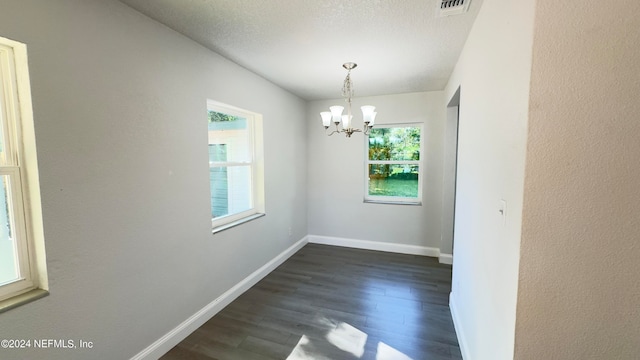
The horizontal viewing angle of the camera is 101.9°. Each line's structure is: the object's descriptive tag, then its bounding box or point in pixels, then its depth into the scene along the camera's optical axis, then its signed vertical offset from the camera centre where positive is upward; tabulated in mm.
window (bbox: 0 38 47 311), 1270 -148
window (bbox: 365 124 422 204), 4074 -60
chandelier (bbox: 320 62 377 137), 2551 +465
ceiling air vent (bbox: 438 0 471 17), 1659 +1014
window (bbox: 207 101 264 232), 2672 -39
